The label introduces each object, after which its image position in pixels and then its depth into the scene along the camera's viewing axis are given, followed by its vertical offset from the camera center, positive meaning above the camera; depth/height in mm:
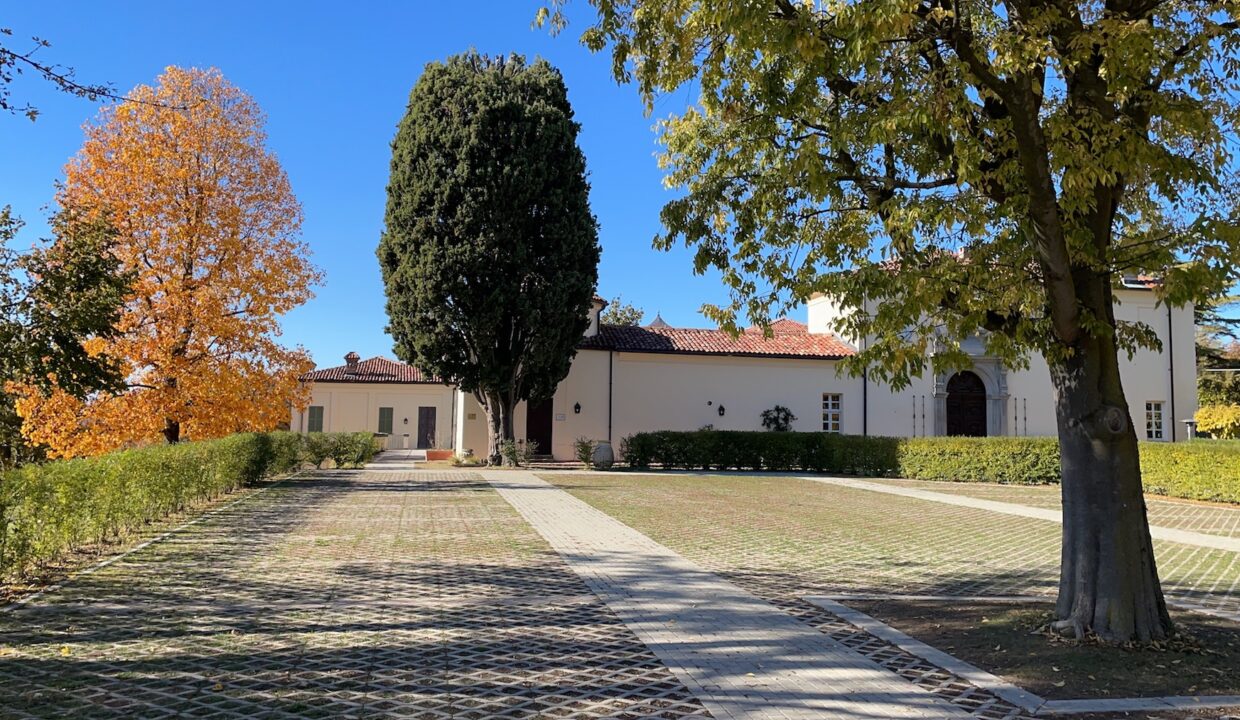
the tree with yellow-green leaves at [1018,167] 4938 +1772
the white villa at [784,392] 28516 +828
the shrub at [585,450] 25719 -1317
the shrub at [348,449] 24719 -1284
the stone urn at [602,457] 25344 -1493
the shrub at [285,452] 18797 -1110
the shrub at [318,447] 24250 -1201
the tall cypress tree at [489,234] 22391 +5216
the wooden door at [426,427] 42188 -967
